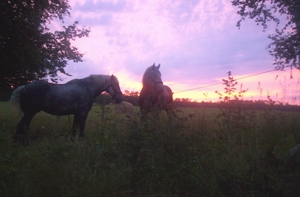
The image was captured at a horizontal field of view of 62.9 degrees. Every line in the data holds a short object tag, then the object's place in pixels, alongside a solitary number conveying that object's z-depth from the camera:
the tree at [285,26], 5.11
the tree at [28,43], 8.91
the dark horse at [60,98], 6.30
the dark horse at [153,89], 6.58
